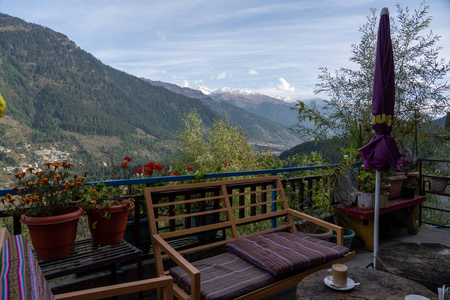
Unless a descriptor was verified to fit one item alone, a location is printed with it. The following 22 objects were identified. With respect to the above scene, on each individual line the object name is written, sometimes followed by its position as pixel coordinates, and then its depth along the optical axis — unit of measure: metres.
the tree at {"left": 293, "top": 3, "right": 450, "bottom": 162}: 5.34
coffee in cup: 1.47
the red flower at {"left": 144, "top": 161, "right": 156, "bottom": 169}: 2.53
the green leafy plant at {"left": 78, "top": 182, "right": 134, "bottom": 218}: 1.78
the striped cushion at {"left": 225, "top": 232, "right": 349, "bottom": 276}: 1.85
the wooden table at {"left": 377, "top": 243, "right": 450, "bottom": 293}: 1.70
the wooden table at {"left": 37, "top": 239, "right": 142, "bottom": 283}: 1.55
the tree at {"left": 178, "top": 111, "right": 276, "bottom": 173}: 10.87
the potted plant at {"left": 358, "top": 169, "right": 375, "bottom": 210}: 3.25
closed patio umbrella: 2.34
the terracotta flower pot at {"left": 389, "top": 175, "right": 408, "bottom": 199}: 3.63
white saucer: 1.46
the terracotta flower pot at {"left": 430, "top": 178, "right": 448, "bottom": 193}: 3.95
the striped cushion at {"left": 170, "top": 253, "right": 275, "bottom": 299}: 1.60
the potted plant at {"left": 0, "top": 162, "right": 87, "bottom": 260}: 1.58
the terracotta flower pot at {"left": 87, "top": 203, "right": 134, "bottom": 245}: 1.81
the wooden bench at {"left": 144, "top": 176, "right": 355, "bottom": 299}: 1.69
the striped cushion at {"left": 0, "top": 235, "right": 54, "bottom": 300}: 0.81
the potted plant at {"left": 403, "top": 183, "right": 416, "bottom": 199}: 3.74
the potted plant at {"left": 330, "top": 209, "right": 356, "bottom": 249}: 3.30
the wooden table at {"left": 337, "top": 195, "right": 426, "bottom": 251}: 3.24
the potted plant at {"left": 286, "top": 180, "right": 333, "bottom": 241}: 3.01
